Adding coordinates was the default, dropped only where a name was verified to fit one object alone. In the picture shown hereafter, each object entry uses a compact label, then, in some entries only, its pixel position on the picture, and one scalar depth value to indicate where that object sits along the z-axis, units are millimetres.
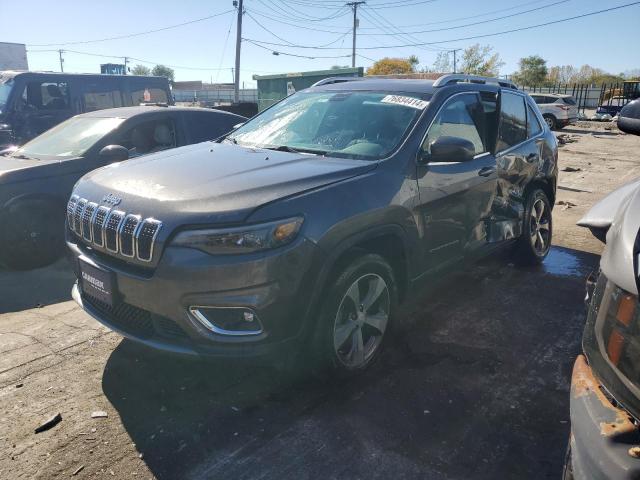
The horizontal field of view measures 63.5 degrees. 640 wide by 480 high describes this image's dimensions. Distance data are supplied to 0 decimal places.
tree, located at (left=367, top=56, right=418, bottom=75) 63428
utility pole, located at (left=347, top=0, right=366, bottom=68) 49381
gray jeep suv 2592
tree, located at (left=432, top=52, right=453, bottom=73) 61456
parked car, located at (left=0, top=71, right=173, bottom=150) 8344
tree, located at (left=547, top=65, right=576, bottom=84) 88312
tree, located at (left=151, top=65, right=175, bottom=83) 97812
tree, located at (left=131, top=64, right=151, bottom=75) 87981
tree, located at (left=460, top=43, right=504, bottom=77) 59875
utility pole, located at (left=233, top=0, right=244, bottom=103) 30781
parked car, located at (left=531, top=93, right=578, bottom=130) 25016
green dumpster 18955
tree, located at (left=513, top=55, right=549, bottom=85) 66812
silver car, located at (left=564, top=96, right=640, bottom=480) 1533
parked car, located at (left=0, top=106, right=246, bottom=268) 5109
